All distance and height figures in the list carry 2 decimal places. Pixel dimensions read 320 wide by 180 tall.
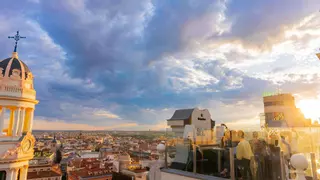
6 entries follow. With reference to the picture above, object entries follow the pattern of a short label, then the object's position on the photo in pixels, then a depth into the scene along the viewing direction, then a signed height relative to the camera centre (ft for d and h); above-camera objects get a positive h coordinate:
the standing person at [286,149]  14.67 -2.00
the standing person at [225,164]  14.93 -3.06
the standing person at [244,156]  14.10 -2.37
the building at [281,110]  94.62 +7.41
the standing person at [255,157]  13.87 -2.38
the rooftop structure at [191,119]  44.98 +0.70
